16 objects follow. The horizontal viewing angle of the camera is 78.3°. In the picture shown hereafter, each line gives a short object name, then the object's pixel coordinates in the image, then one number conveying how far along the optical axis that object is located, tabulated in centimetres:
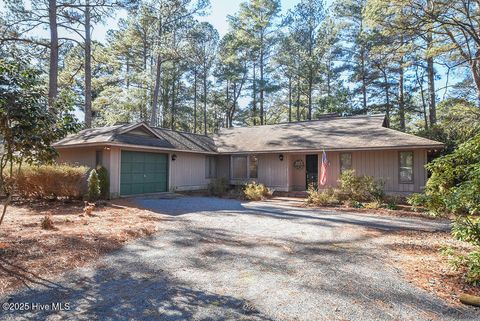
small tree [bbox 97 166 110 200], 1162
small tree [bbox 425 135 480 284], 380
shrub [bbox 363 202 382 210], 1054
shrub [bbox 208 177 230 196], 1498
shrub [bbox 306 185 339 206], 1157
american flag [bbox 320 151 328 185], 1230
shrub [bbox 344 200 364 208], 1106
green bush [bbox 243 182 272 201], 1320
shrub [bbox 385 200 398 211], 1062
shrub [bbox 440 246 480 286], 374
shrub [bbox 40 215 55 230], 650
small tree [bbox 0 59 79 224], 447
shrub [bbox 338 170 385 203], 1154
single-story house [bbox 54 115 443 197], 1230
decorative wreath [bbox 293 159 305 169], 1603
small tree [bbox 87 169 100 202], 1105
